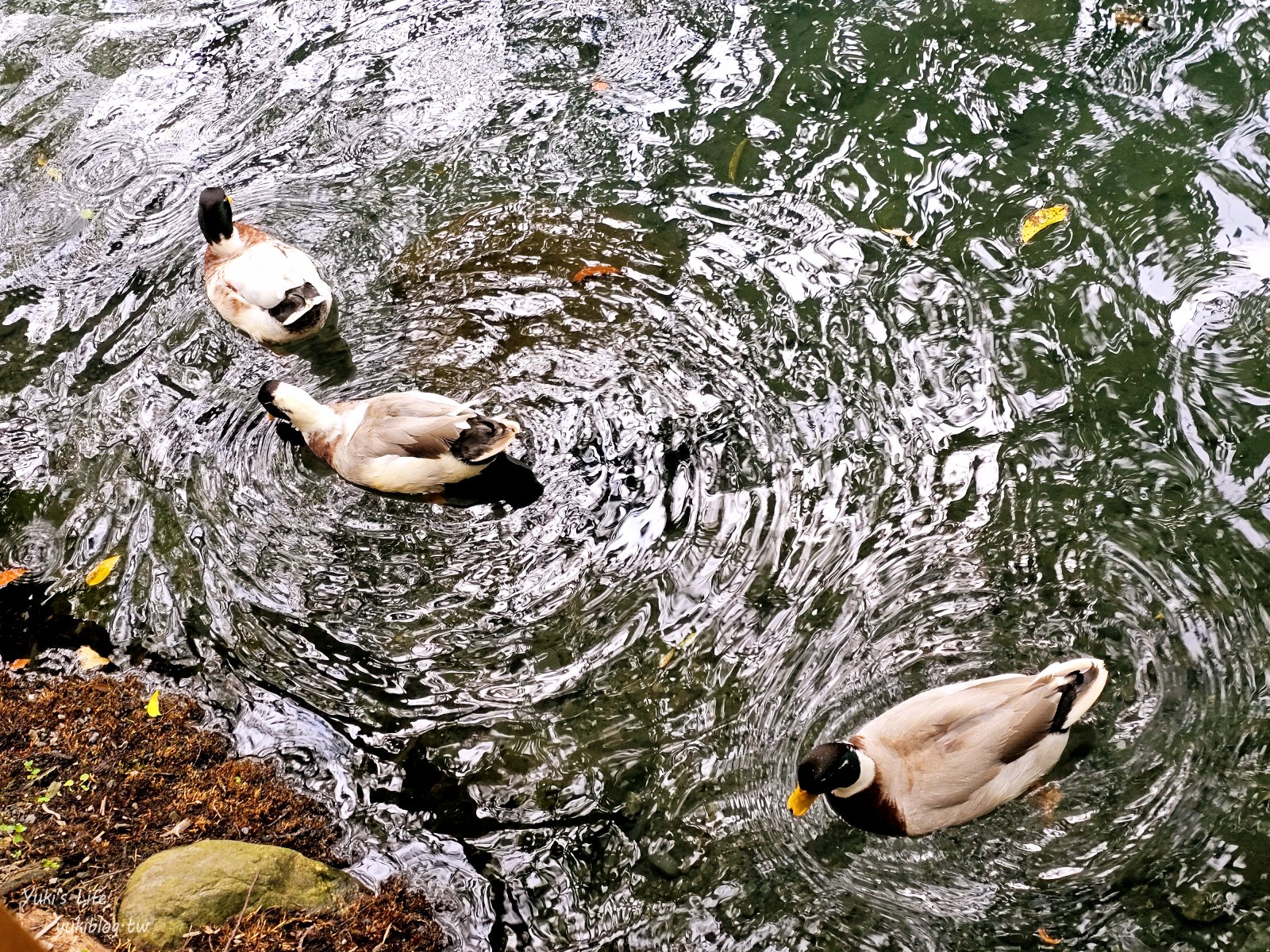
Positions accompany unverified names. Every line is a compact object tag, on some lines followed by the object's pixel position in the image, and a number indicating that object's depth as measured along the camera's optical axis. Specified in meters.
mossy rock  3.18
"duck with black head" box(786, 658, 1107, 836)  3.38
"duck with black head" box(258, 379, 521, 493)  4.66
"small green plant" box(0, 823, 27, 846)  3.55
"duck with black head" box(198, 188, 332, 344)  5.45
